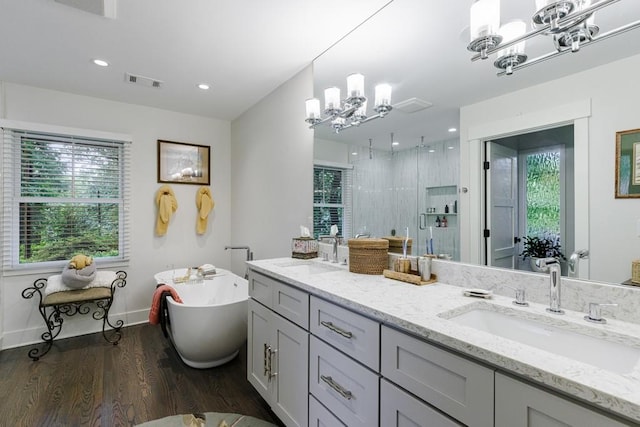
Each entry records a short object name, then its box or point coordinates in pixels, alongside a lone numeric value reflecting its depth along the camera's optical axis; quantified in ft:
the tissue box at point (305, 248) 7.95
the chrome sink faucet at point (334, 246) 7.41
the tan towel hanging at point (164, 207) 11.92
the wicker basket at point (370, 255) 5.97
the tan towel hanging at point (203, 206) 12.87
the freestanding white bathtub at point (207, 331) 7.82
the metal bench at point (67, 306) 9.31
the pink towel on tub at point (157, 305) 8.65
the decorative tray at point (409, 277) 5.03
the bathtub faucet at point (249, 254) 10.90
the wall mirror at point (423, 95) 3.93
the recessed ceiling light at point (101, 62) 8.29
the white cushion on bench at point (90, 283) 9.42
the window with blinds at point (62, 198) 9.91
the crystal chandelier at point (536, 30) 3.57
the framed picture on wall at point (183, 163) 12.32
